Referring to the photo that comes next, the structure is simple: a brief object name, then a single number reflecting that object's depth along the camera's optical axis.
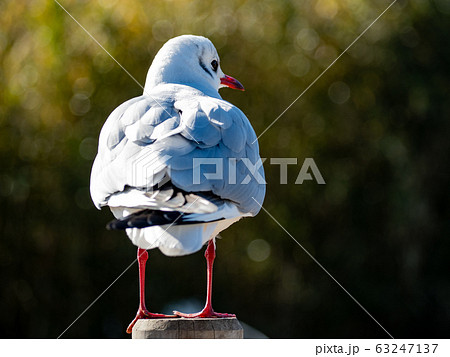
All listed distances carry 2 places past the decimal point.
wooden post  4.50
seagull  4.25
